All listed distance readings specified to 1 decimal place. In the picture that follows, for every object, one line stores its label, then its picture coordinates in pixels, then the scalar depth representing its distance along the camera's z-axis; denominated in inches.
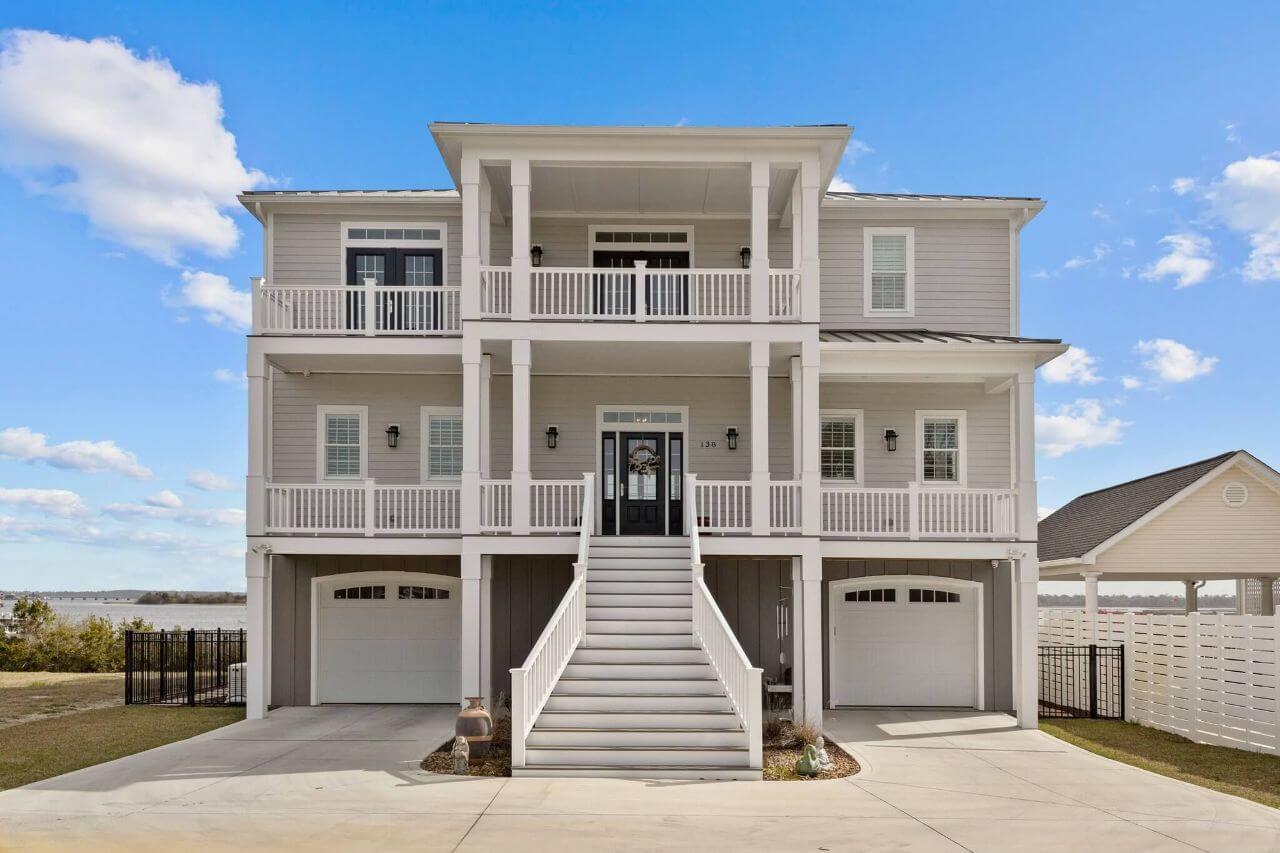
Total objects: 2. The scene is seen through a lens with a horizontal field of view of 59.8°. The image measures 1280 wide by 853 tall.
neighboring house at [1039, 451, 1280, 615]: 872.3
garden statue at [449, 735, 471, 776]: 498.0
